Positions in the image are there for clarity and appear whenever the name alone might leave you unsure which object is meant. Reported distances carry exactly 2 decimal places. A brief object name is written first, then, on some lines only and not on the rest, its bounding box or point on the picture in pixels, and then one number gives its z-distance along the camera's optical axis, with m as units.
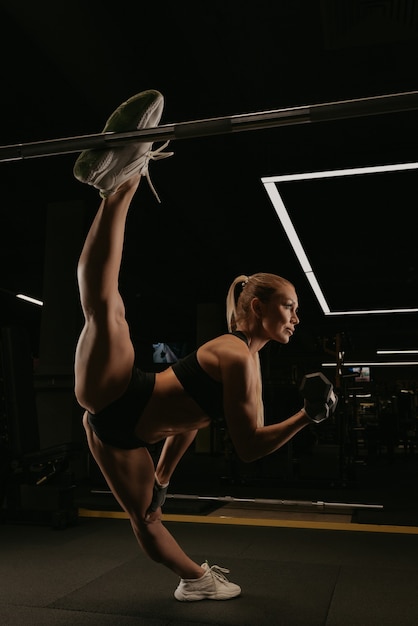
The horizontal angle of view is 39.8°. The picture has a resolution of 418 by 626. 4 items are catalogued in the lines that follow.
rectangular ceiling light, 4.88
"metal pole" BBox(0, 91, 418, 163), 1.52
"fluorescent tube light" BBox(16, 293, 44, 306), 10.25
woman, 1.75
